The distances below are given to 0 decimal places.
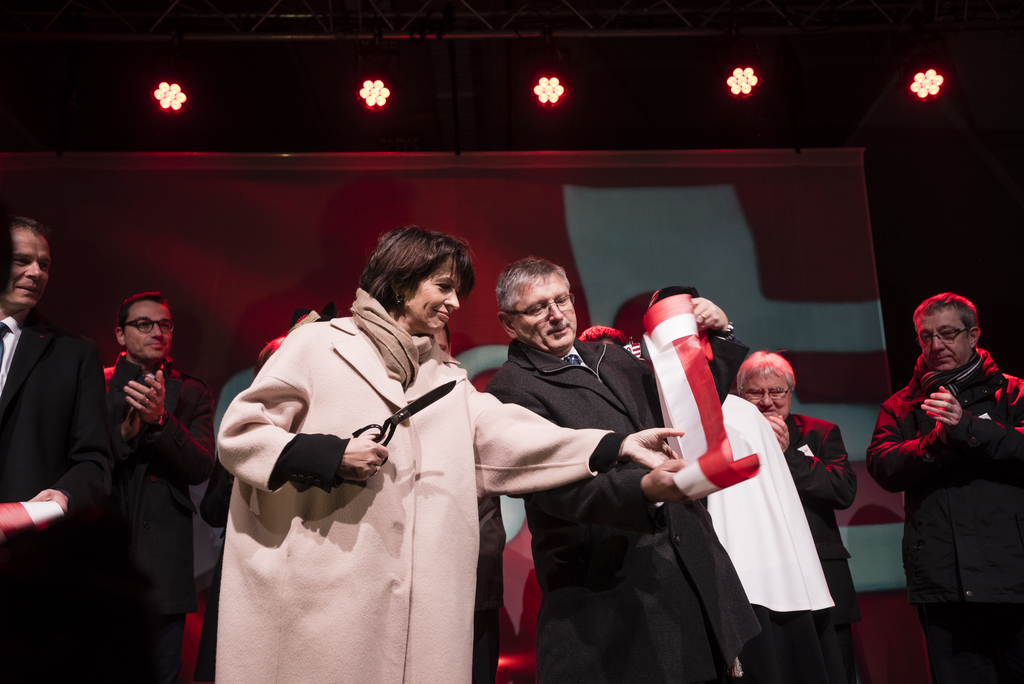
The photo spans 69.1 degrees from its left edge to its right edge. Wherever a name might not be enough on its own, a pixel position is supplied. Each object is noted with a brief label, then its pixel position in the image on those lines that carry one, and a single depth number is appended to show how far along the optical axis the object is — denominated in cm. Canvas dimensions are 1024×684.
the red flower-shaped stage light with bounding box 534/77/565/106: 493
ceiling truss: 480
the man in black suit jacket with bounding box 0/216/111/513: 192
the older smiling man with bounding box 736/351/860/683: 353
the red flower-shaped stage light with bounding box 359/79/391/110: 488
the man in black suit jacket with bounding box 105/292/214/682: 317
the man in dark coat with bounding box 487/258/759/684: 175
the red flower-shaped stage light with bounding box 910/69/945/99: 486
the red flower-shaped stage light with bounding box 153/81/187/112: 489
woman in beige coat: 157
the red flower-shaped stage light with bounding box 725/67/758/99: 491
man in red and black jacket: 308
